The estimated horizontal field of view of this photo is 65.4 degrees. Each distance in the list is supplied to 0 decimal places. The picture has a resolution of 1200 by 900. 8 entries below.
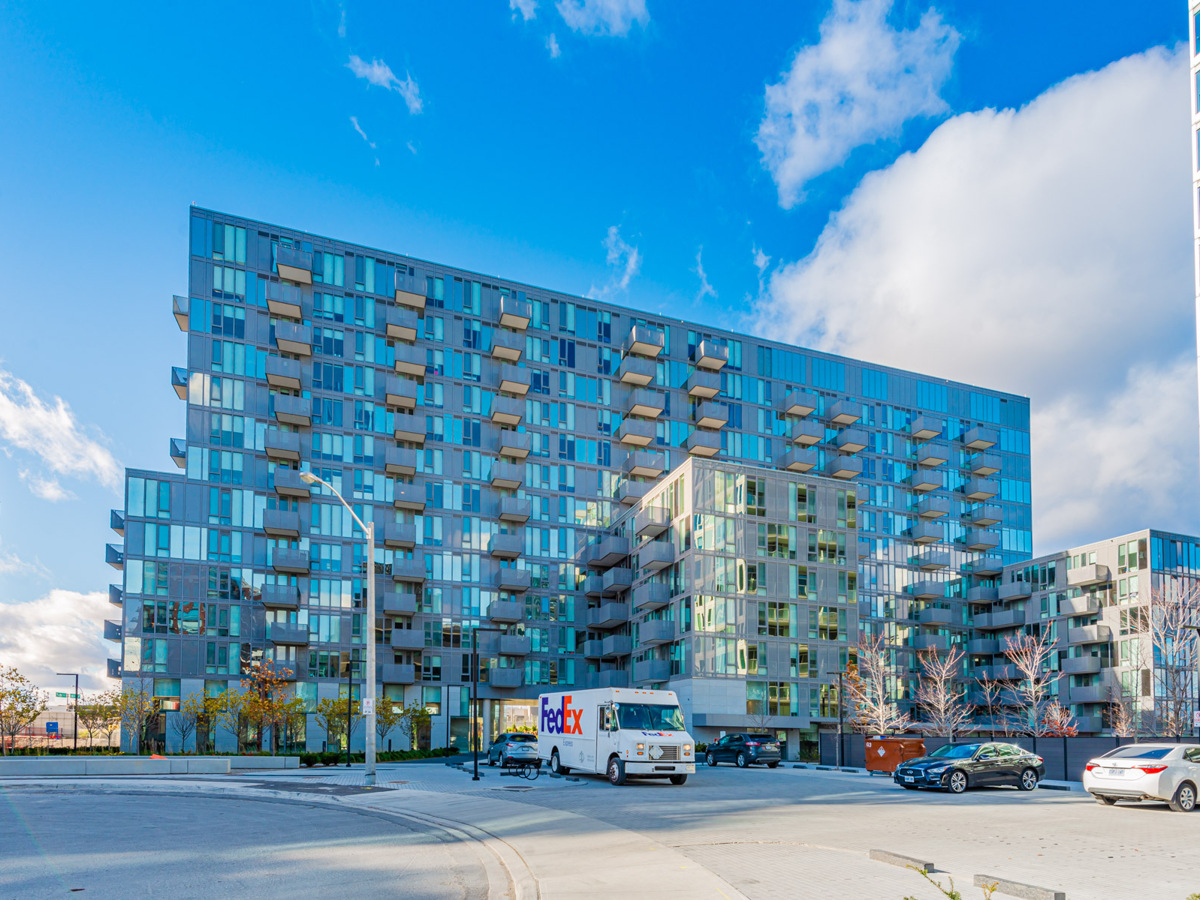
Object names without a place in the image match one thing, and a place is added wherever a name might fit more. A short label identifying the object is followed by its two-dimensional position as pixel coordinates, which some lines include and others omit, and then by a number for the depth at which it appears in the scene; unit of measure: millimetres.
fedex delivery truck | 28438
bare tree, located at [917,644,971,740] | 66875
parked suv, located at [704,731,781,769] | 41384
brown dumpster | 35406
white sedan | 21062
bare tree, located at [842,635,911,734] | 56281
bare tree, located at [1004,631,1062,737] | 61500
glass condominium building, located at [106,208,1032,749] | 70625
